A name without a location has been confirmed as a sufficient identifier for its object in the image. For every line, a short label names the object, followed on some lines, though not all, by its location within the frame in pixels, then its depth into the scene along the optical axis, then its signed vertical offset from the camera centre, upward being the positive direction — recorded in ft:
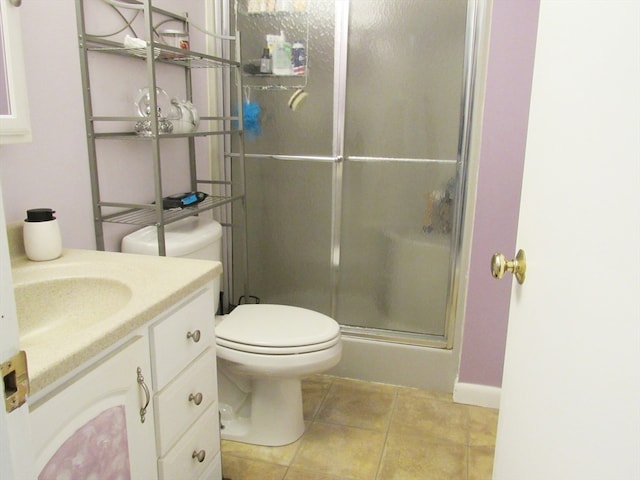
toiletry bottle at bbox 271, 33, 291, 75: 7.57 +1.00
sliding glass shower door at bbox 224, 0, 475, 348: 7.18 -0.50
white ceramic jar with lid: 4.50 -0.96
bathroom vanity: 2.97 -1.61
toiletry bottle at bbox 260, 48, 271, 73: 7.64 +0.93
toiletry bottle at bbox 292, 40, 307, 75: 7.52 +0.98
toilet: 5.92 -2.55
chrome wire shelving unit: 5.25 +0.06
